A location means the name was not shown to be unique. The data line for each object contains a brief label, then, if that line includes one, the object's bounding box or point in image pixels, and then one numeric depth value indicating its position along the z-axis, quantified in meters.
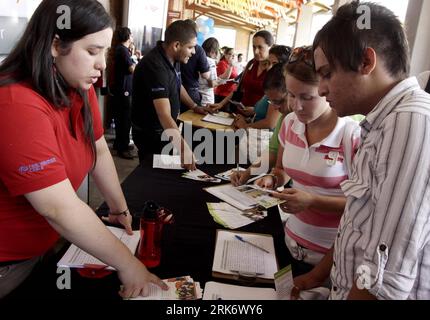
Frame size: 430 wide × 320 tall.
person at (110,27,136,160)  4.53
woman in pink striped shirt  1.24
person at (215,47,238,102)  5.72
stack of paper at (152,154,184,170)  2.01
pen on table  1.25
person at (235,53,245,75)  8.42
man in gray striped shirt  0.61
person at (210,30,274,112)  3.46
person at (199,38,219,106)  4.34
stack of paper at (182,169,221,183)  1.88
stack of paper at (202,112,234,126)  3.30
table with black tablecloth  0.98
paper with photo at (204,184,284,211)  1.59
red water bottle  1.09
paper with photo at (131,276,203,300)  0.95
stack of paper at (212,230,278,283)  1.08
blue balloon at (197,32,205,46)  7.89
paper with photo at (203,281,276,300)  0.98
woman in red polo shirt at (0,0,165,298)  0.81
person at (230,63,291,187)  1.79
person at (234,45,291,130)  2.79
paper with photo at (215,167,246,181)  1.94
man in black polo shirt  2.47
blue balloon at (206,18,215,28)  9.52
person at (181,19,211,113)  4.00
